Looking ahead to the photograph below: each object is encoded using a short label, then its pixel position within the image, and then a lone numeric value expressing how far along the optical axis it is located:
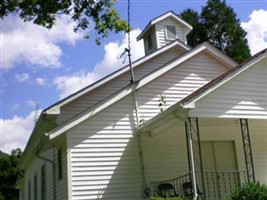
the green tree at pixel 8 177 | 46.00
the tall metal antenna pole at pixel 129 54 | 16.57
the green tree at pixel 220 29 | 39.59
